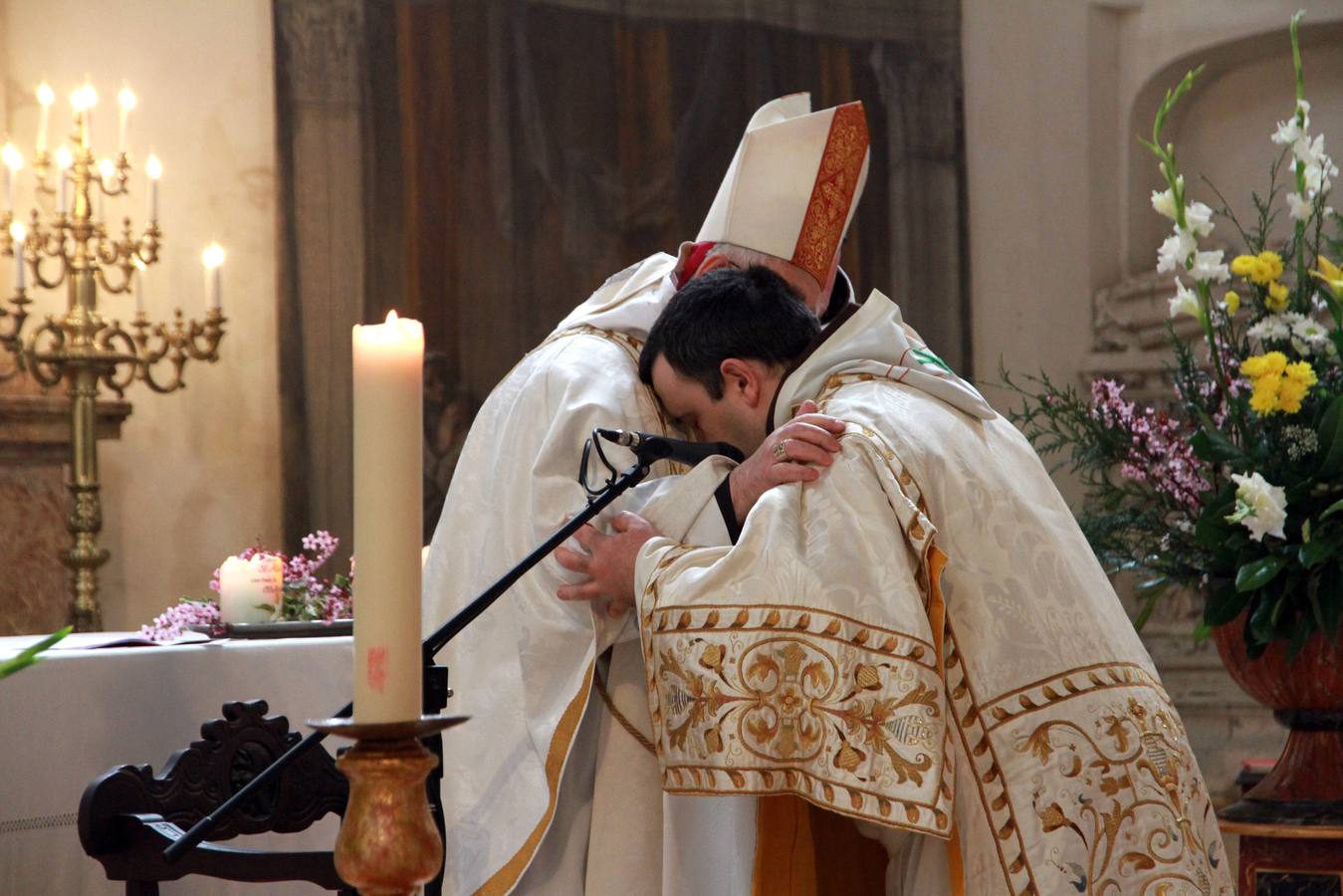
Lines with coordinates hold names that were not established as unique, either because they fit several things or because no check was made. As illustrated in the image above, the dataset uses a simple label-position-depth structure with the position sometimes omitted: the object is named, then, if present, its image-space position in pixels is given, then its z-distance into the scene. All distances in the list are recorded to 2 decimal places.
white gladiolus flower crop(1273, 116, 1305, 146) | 6.31
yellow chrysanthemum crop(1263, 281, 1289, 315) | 6.26
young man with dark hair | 3.44
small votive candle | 6.12
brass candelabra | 8.75
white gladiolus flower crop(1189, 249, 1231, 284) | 6.34
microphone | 3.38
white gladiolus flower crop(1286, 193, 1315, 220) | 6.28
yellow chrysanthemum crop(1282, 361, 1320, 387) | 5.96
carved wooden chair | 2.90
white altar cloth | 4.76
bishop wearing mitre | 4.14
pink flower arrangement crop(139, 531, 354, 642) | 6.14
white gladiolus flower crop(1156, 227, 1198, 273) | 6.47
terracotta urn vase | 5.97
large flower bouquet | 5.93
